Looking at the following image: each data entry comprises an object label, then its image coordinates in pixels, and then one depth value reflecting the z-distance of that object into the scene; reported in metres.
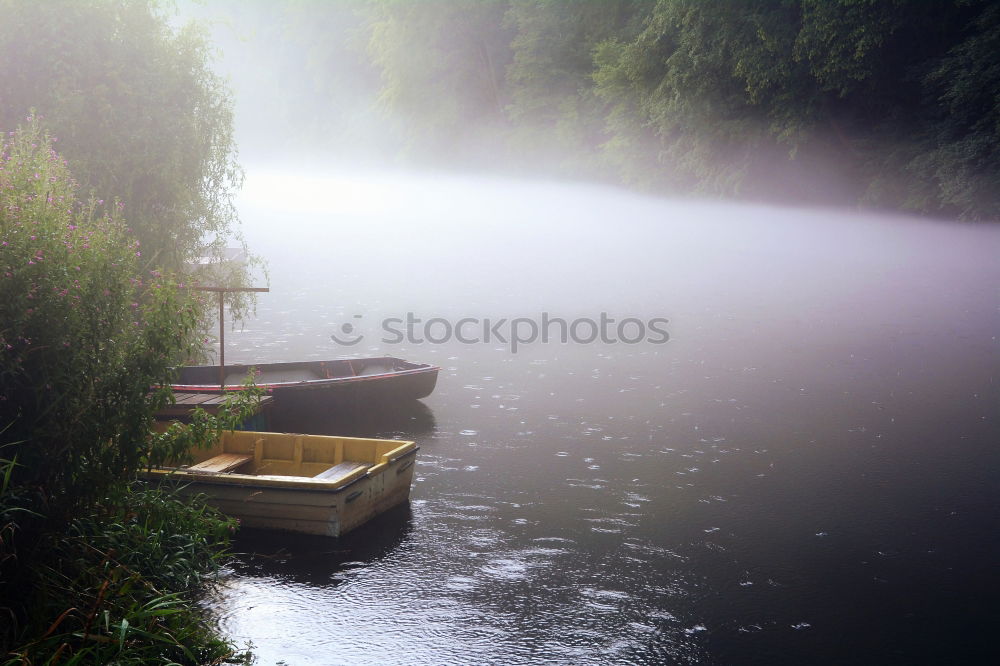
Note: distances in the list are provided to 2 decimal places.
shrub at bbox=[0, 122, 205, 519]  7.19
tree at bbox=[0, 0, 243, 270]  14.88
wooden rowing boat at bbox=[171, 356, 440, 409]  16.94
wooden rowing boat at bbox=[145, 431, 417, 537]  11.58
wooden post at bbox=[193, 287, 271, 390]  13.73
